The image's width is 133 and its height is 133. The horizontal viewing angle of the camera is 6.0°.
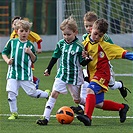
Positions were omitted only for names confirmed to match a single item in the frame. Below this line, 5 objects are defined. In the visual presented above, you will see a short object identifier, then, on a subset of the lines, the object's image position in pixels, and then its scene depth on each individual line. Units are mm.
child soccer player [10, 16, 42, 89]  24338
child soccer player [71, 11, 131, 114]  18621
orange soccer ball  16811
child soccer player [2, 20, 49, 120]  18112
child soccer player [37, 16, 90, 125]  17125
